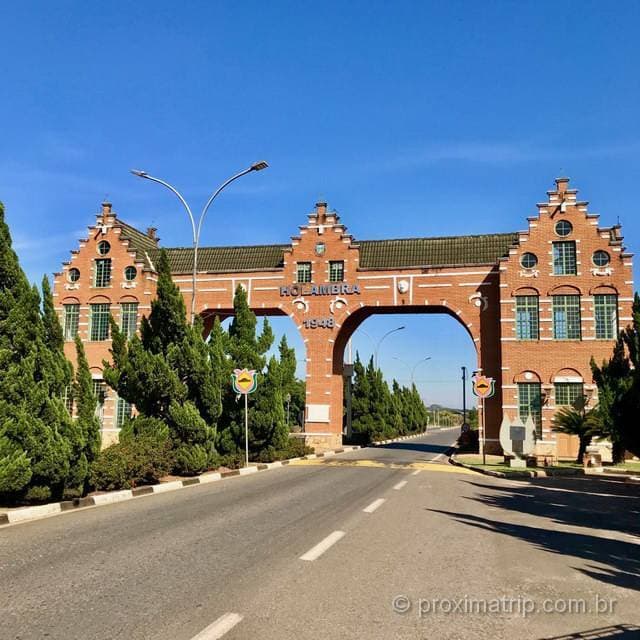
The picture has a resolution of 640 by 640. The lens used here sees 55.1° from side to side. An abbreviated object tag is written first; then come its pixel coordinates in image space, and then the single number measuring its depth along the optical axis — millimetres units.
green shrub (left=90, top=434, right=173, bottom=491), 12883
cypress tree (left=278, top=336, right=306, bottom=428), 24328
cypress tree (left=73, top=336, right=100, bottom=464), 11734
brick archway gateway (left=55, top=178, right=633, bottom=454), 31969
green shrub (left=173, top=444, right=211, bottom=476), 16828
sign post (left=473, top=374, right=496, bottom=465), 23422
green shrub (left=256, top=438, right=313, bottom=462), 22641
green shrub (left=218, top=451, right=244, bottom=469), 19625
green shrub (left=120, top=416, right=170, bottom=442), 16156
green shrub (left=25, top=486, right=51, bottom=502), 10422
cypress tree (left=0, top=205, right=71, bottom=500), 10164
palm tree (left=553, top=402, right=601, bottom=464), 24109
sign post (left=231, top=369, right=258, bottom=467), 20219
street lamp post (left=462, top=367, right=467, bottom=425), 70212
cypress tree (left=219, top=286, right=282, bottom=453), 21484
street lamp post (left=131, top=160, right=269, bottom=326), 20781
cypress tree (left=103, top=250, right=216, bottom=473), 16469
